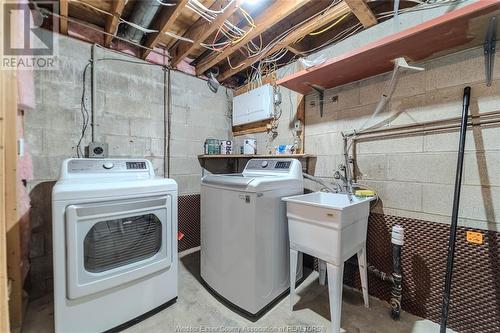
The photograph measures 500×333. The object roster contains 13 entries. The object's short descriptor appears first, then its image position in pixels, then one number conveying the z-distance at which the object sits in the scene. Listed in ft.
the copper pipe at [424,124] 4.34
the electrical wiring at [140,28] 6.03
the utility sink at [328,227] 4.42
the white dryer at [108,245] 4.14
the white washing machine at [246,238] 4.99
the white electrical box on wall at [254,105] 8.40
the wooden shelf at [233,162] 7.34
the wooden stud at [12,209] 4.67
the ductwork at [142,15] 5.53
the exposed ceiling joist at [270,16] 5.20
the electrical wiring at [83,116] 6.58
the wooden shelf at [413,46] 3.68
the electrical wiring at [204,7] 5.19
